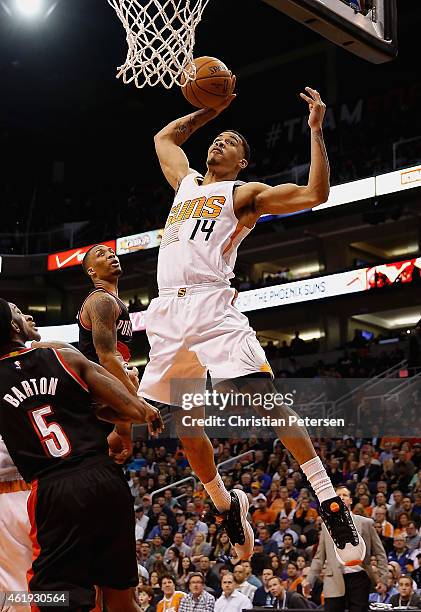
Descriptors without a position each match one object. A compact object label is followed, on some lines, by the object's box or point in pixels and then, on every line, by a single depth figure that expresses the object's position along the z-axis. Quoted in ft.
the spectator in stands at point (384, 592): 26.86
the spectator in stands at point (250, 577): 29.78
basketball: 17.28
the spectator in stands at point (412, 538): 30.58
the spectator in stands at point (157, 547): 35.68
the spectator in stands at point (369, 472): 38.22
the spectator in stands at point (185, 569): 32.41
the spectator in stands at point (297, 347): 66.23
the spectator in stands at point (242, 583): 29.48
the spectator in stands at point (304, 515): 34.30
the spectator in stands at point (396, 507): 33.50
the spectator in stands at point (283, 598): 28.04
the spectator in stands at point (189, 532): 35.94
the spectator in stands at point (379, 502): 32.71
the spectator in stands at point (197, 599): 28.22
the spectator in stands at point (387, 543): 31.30
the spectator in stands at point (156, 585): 30.68
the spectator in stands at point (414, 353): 52.29
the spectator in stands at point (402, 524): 31.65
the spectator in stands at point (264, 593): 28.86
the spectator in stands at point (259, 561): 31.09
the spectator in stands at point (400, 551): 29.99
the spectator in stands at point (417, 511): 32.60
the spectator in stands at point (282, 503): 35.81
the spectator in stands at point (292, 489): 37.46
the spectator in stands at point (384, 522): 31.60
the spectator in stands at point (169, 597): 28.78
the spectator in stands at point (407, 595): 25.99
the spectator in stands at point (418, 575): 28.81
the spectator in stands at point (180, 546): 34.81
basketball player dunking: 15.01
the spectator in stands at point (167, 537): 36.99
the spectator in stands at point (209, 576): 31.60
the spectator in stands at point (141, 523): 38.58
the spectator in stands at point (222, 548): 34.09
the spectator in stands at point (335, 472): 38.11
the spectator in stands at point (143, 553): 35.47
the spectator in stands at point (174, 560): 34.06
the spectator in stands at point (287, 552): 30.99
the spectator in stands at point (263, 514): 35.83
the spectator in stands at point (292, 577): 29.68
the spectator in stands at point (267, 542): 32.19
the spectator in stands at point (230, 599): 28.35
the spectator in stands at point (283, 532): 33.27
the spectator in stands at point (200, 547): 34.12
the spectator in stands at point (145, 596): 30.75
